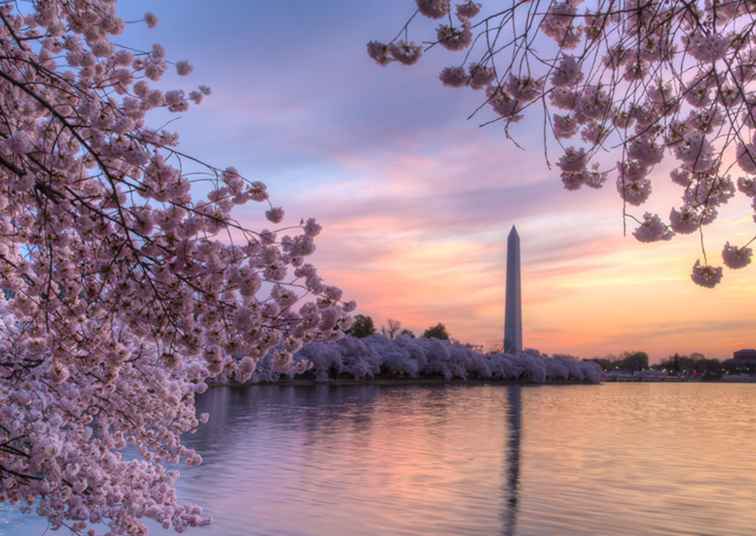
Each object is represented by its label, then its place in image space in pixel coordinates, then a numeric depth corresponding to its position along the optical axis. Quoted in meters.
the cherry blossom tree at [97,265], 4.43
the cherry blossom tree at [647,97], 3.67
